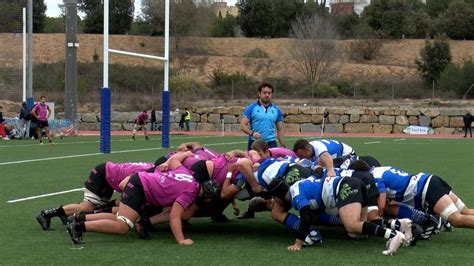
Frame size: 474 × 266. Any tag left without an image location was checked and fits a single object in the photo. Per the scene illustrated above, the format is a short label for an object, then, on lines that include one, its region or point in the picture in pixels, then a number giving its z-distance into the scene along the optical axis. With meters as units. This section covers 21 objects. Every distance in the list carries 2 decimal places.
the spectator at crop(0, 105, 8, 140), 29.94
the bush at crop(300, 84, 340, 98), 50.78
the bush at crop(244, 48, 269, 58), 66.75
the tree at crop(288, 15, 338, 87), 56.69
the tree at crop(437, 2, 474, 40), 68.94
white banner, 42.26
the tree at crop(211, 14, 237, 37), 76.53
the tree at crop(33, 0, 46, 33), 68.94
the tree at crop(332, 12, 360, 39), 76.44
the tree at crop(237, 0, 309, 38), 73.25
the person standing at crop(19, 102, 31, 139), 29.19
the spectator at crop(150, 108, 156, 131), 39.44
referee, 11.65
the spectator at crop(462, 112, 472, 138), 38.84
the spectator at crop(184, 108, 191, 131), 41.50
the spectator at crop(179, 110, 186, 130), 41.53
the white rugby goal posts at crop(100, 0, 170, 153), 18.80
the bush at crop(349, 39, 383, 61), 66.88
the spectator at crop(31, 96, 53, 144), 25.59
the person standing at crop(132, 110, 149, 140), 32.32
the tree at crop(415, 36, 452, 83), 56.84
